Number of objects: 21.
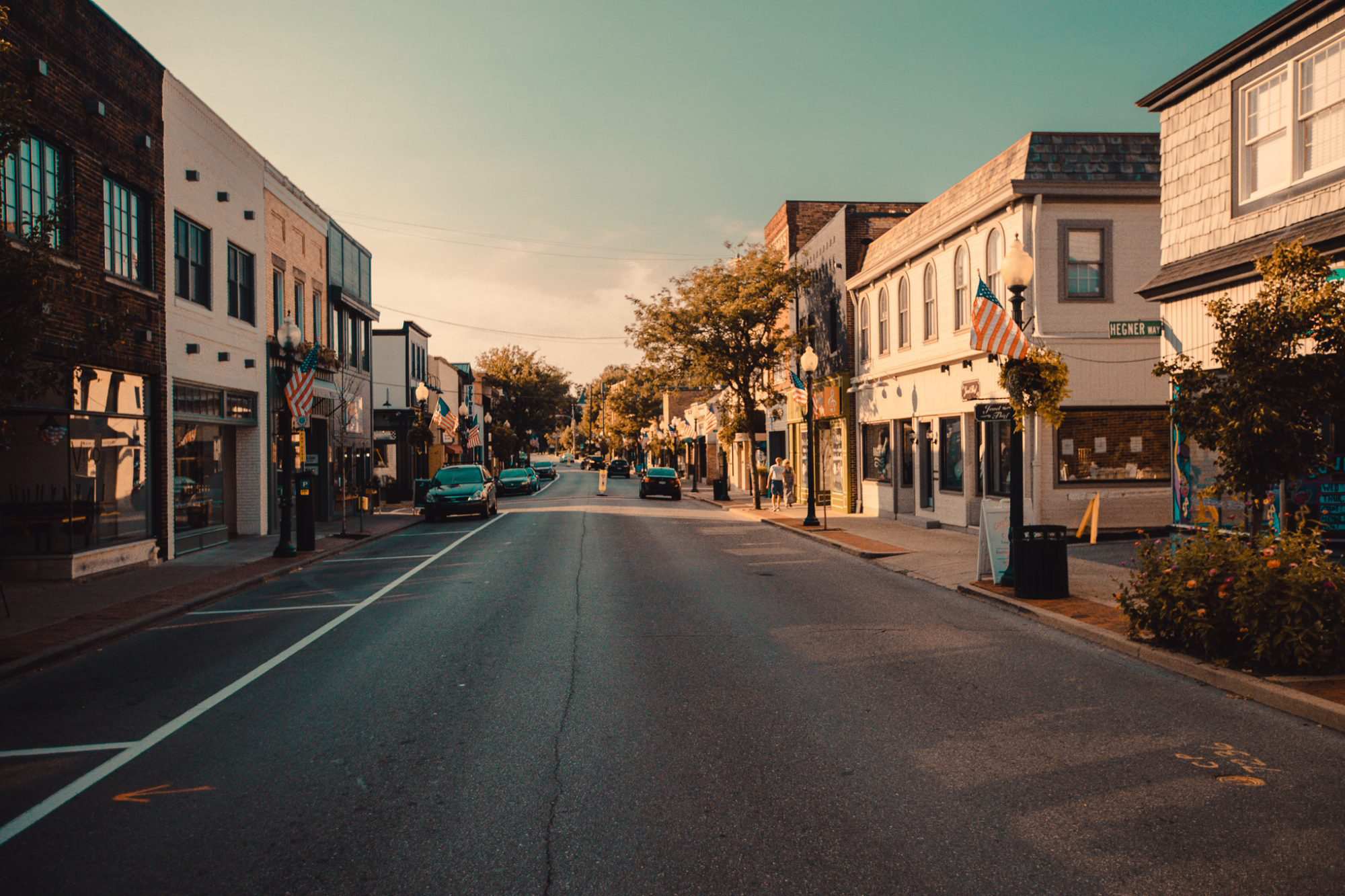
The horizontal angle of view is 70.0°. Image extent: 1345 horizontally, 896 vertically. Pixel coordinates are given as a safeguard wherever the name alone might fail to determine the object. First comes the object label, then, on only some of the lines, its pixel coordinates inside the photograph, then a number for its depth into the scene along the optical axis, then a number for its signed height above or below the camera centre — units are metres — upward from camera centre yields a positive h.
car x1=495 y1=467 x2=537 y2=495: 48.97 -1.65
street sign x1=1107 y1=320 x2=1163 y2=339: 19.02 +2.32
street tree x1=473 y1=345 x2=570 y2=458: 89.12 +5.64
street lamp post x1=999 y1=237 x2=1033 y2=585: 12.43 +2.14
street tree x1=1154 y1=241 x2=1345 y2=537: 8.34 +0.62
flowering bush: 7.47 -1.29
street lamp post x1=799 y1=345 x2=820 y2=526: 24.19 +1.93
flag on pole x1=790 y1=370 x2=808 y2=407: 25.50 +1.48
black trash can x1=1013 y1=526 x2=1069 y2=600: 11.77 -1.46
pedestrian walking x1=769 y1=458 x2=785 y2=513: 32.06 -1.18
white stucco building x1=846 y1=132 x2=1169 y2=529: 19.09 +2.89
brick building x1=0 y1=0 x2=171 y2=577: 14.11 +2.64
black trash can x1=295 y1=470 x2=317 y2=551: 19.19 -1.28
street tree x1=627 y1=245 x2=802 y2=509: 35.44 +4.67
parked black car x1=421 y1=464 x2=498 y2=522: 28.92 -1.41
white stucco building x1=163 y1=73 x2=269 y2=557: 18.67 +2.69
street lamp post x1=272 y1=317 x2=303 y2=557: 18.38 +0.13
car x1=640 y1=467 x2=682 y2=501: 42.69 -1.55
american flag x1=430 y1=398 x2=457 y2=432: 35.91 +1.20
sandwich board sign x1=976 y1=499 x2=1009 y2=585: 13.00 -1.29
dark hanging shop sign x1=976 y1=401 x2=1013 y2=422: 12.95 +0.47
